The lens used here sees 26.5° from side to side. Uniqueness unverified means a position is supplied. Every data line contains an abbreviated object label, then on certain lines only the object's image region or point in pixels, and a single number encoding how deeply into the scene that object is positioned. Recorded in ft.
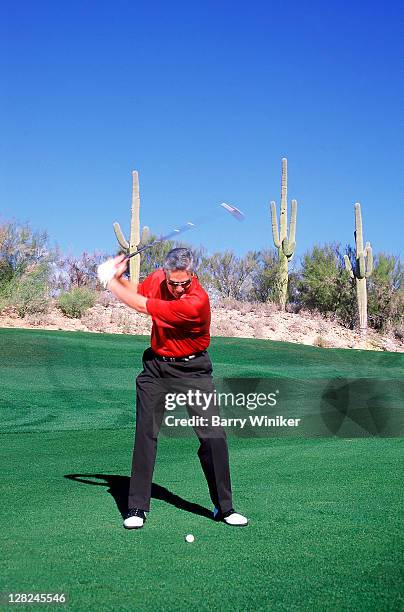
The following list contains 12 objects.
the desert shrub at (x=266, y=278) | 119.55
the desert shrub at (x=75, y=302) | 92.07
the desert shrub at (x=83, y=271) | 110.22
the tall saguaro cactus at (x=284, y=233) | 104.94
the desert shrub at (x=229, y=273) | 126.82
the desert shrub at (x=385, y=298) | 118.32
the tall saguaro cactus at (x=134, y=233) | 92.89
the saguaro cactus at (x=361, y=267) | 103.91
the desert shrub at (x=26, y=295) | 85.61
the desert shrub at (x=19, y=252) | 90.53
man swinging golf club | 18.04
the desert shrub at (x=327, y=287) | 116.78
